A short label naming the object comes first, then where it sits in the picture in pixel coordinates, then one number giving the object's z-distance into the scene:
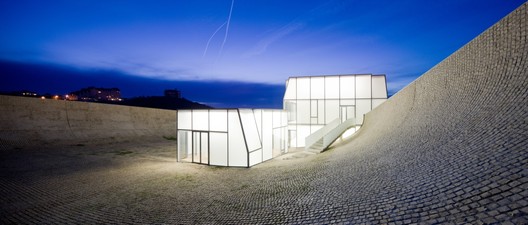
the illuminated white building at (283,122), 16.38
